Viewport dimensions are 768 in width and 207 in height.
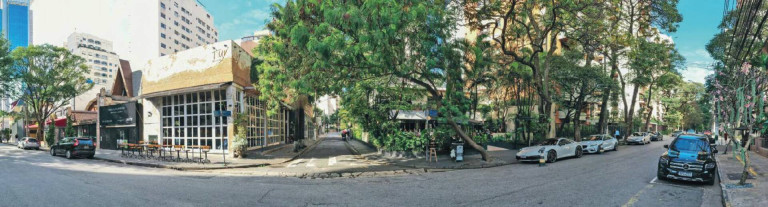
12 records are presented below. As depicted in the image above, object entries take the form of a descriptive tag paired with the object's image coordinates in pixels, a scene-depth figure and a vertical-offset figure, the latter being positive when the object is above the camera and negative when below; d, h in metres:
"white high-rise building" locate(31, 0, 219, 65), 77.85 +20.48
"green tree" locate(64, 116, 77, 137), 32.01 -0.74
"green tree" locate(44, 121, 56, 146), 35.90 -1.31
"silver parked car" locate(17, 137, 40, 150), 33.31 -1.98
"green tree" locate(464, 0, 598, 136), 17.62 +5.07
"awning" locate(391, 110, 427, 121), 32.71 +0.07
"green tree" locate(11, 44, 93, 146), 32.94 +4.72
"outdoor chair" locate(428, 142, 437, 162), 17.30 -1.79
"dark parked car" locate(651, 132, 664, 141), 43.16 -3.20
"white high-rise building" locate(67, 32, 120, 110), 96.19 +18.26
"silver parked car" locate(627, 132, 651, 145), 33.22 -2.62
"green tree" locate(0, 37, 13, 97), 30.03 +4.66
